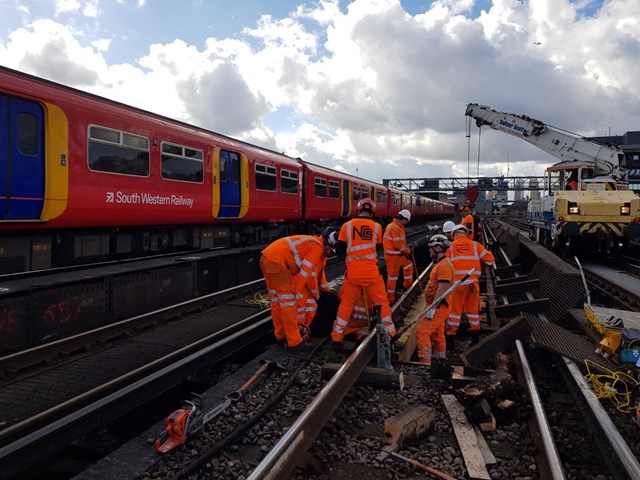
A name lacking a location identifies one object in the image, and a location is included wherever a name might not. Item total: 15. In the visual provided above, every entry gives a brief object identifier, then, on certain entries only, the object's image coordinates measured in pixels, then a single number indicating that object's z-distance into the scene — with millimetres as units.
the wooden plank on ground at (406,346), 5281
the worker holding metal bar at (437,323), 5410
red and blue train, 6230
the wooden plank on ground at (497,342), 5043
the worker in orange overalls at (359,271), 5566
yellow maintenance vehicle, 12102
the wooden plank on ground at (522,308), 7047
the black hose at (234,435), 2965
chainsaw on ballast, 3248
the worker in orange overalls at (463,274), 6141
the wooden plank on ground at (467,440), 3047
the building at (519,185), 85331
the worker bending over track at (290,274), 5348
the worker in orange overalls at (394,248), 7972
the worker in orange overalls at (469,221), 11336
